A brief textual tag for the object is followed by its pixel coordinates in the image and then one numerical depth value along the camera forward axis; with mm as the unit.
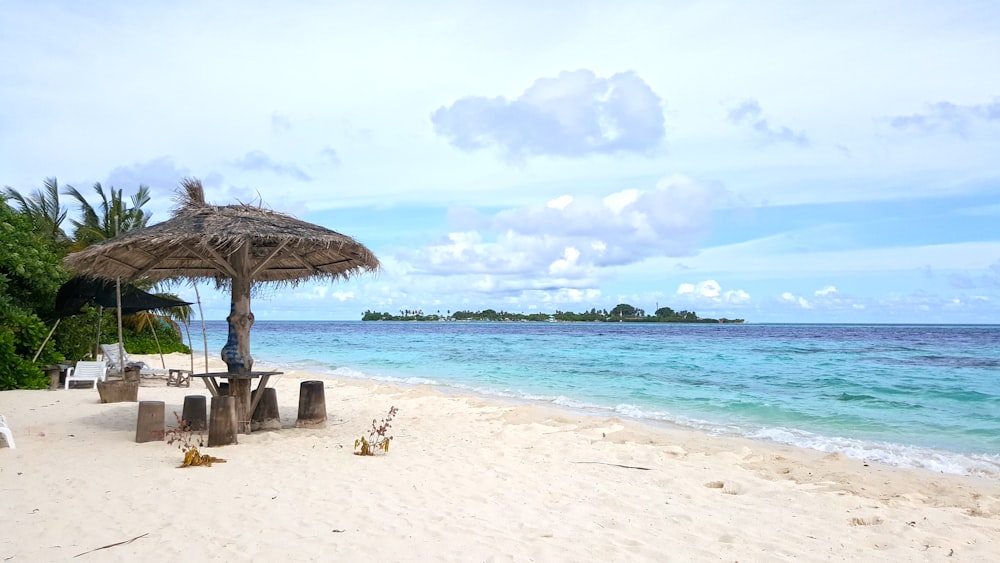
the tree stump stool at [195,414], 7293
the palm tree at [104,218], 17562
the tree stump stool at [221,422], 6332
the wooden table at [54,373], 11414
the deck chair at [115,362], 12266
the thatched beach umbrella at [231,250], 6469
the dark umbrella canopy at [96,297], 10727
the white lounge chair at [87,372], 11570
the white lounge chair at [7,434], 6176
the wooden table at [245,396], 6926
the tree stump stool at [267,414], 7457
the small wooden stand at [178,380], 12883
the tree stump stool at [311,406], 7652
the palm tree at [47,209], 16359
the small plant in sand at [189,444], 5527
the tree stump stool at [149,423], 6570
